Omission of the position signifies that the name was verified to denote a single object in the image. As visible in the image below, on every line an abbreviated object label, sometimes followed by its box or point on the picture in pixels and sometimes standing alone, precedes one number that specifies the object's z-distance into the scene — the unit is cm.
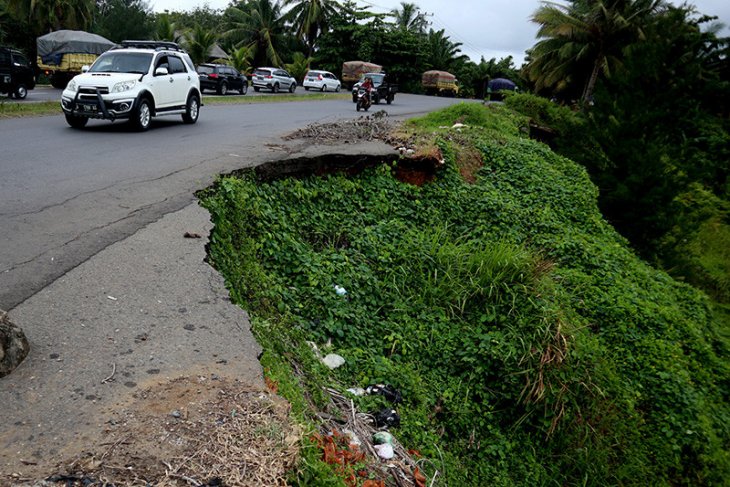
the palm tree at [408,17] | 5814
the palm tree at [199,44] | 3606
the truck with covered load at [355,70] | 4406
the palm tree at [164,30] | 3230
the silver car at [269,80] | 3422
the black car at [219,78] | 2878
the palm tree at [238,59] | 3756
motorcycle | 2098
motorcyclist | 2109
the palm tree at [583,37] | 2941
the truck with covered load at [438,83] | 4803
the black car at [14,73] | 1898
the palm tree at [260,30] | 4716
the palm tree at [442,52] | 5709
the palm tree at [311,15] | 4809
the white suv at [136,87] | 1129
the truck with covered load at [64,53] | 2755
